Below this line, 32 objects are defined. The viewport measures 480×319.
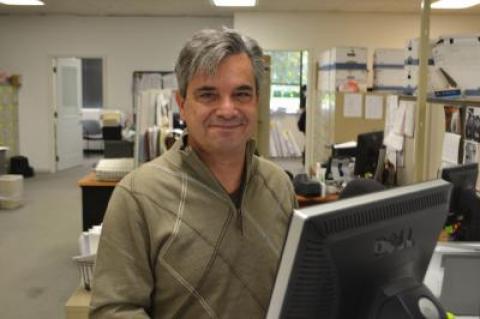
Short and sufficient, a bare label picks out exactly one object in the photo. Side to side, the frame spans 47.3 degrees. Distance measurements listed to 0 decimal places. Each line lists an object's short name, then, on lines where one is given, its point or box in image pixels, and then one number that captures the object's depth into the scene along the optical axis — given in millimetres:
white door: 10125
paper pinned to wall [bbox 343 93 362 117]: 5570
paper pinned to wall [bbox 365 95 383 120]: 5570
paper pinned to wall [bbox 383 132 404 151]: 3695
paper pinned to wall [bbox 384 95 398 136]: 3738
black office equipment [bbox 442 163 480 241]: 1921
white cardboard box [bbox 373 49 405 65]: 5980
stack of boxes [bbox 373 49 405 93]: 5953
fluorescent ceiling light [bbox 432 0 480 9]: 7352
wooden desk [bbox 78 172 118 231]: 4496
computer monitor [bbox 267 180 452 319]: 747
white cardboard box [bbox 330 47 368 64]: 5984
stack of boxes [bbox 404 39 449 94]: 3109
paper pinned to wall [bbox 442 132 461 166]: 2639
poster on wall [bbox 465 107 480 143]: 2412
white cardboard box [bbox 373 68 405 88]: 5953
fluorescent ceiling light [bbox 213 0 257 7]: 7666
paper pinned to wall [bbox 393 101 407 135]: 3545
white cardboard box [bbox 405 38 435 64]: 3498
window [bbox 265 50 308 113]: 11531
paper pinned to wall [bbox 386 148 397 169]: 3944
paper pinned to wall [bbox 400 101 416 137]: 3347
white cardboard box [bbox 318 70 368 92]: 5949
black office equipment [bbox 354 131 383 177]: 4340
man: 1136
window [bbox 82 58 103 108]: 12883
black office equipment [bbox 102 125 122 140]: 9938
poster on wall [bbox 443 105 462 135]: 2631
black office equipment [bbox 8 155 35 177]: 9375
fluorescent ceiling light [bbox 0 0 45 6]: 7947
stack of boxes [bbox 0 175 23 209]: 6895
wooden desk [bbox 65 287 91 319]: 2551
